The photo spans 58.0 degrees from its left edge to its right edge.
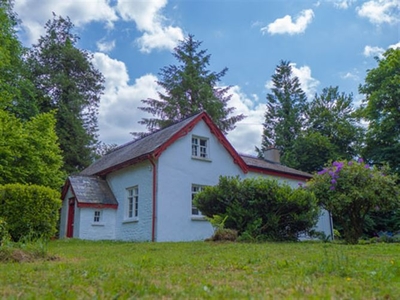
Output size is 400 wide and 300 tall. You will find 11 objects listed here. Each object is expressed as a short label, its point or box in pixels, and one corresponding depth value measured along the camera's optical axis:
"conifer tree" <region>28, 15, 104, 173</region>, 27.89
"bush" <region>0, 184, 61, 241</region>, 11.09
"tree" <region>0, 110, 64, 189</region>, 17.25
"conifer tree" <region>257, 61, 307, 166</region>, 36.06
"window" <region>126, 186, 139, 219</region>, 16.62
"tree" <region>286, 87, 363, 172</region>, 31.41
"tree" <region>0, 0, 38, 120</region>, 21.02
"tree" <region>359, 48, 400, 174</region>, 25.88
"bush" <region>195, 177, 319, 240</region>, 12.72
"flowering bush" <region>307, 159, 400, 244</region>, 11.88
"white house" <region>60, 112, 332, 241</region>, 15.45
